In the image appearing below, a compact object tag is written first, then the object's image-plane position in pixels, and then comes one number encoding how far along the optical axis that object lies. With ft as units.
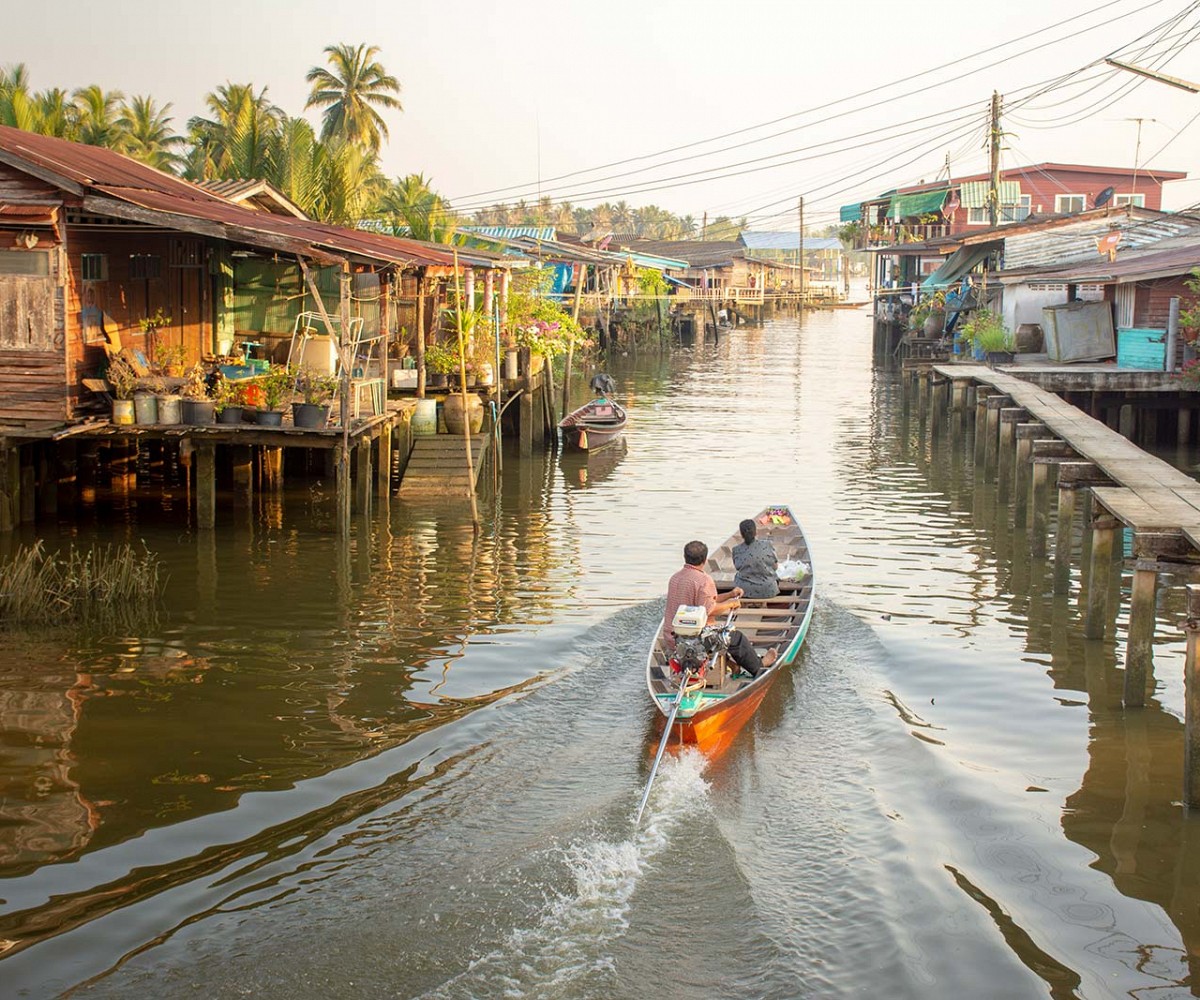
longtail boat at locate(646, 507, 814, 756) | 32.14
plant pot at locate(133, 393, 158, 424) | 51.29
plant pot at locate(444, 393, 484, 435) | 68.59
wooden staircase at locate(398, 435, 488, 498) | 66.08
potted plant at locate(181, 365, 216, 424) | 51.60
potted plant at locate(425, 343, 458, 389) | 72.13
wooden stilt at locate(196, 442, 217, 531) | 53.26
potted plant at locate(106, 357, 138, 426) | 51.37
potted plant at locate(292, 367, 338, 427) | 52.24
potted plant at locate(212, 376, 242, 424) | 52.29
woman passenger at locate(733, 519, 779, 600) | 41.04
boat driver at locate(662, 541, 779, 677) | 34.88
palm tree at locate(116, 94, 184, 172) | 127.95
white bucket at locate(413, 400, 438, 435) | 68.49
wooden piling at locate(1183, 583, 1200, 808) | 27.61
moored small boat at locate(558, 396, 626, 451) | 84.99
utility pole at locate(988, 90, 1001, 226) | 126.00
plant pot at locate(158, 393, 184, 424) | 51.37
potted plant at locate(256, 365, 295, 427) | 52.49
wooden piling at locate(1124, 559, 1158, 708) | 33.45
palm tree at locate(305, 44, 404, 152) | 175.01
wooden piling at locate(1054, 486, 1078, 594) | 46.19
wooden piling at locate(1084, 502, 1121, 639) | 39.04
